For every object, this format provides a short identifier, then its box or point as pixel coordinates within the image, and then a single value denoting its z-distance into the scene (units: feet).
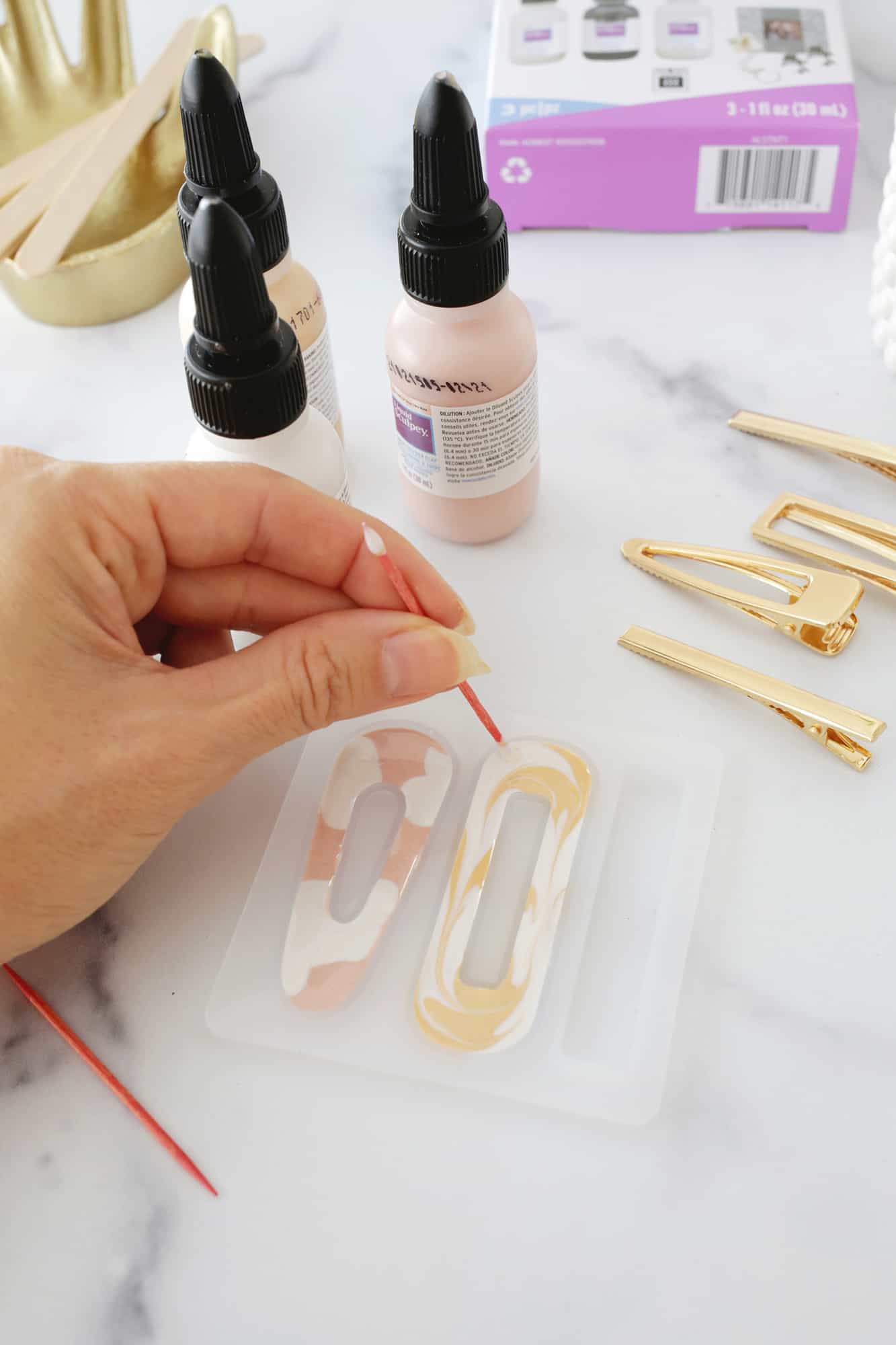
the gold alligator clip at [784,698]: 1.18
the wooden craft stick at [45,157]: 1.44
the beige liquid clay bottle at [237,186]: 1.11
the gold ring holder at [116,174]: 1.45
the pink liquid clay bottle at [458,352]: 1.10
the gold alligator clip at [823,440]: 1.32
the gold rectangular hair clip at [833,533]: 1.28
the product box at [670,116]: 1.45
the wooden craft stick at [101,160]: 1.37
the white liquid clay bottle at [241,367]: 1.04
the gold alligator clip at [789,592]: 1.23
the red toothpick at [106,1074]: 1.09
